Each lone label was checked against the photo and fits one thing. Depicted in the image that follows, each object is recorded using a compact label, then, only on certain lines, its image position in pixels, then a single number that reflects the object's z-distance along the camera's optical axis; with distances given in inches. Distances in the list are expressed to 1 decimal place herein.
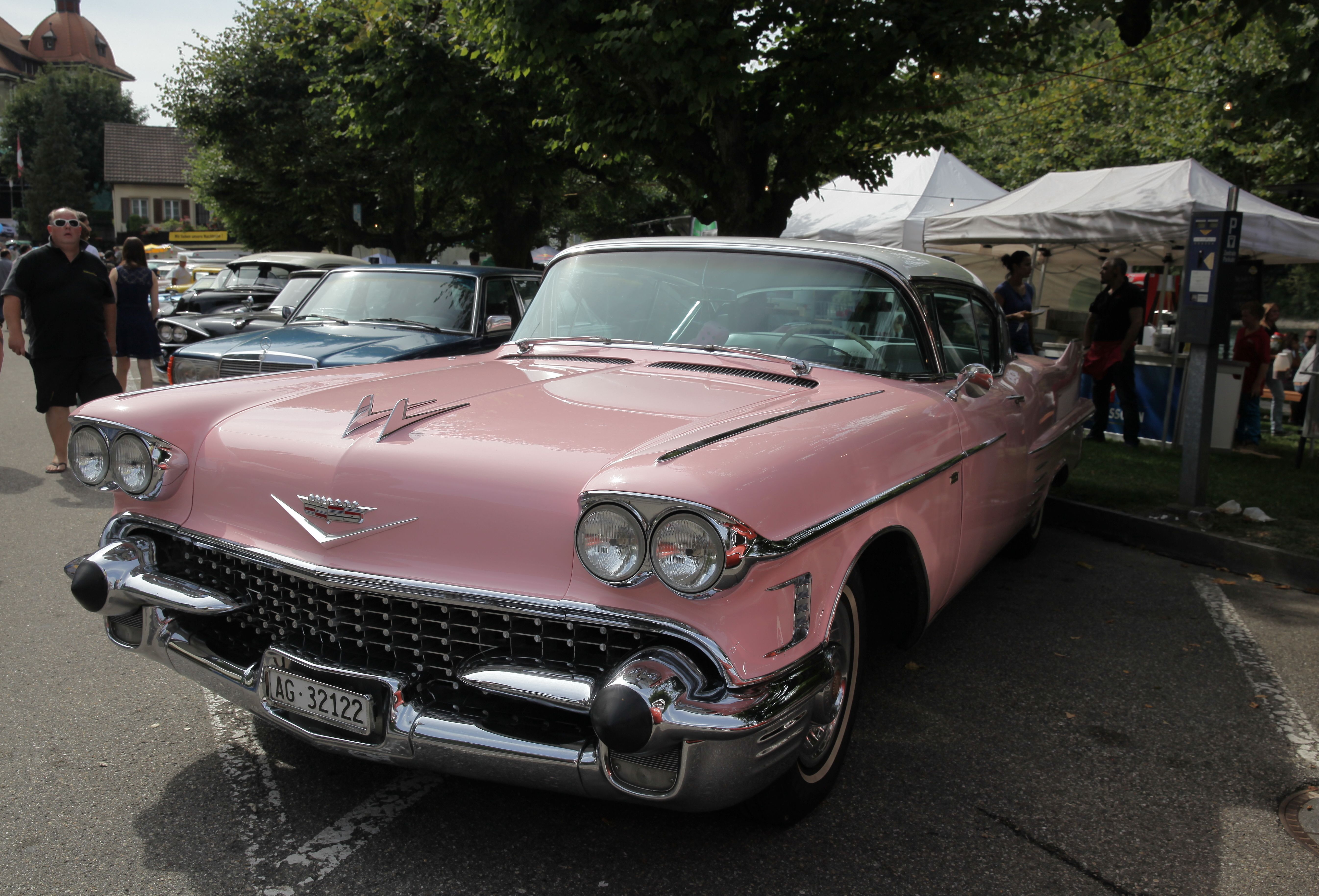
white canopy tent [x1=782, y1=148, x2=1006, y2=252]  529.7
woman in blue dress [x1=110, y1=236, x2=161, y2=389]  341.7
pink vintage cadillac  84.6
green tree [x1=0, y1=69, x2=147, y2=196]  2955.2
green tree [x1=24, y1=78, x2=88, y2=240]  2795.3
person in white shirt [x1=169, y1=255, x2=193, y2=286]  949.8
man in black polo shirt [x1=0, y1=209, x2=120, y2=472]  263.7
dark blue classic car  260.5
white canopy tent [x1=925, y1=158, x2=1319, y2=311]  356.2
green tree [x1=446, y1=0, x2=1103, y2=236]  352.8
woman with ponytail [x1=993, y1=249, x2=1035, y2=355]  368.8
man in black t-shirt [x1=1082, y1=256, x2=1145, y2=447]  369.1
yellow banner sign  2091.5
